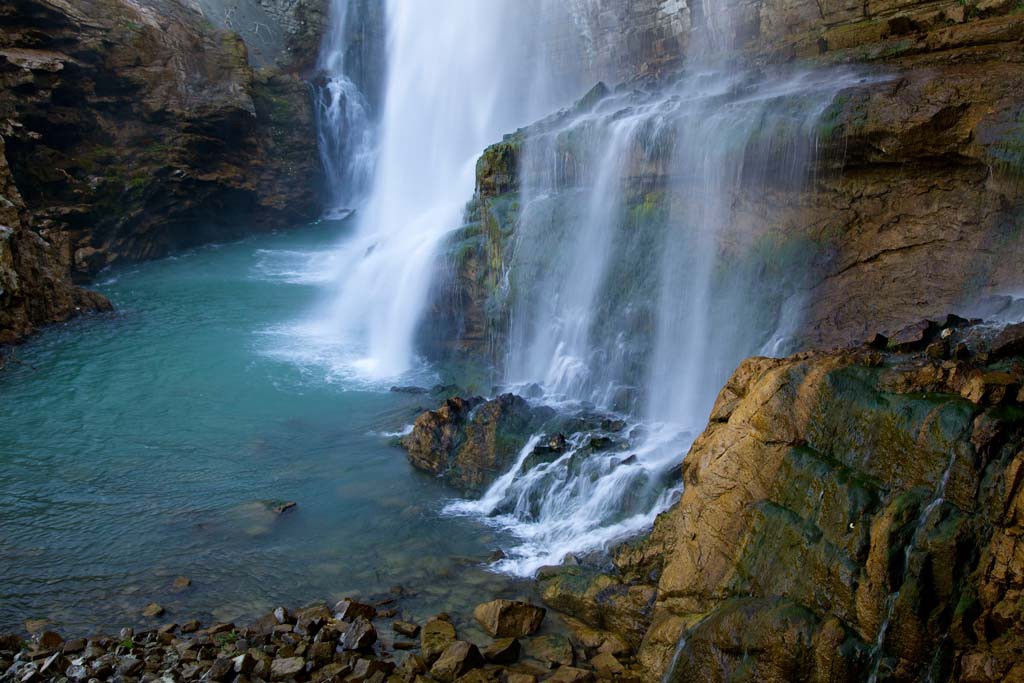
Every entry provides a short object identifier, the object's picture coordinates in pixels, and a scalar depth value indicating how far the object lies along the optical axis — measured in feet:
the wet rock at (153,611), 26.66
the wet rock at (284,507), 35.04
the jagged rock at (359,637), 23.86
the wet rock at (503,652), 23.32
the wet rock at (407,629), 25.16
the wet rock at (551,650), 23.22
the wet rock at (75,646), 23.81
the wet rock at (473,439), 37.55
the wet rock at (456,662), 22.22
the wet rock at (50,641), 24.03
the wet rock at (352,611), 26.05
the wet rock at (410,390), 51.19
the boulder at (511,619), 25.08
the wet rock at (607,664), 22.56
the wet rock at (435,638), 23.49
